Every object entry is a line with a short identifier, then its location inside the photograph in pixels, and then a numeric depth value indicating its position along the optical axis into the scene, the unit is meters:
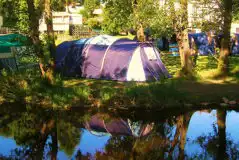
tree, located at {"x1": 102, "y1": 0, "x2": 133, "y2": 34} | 19.28
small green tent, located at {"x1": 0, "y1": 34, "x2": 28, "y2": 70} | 15.42
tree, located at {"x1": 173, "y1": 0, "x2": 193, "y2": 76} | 14.23
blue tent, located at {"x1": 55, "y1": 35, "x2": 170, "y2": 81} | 14.32
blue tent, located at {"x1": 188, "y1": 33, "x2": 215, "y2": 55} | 23.44
